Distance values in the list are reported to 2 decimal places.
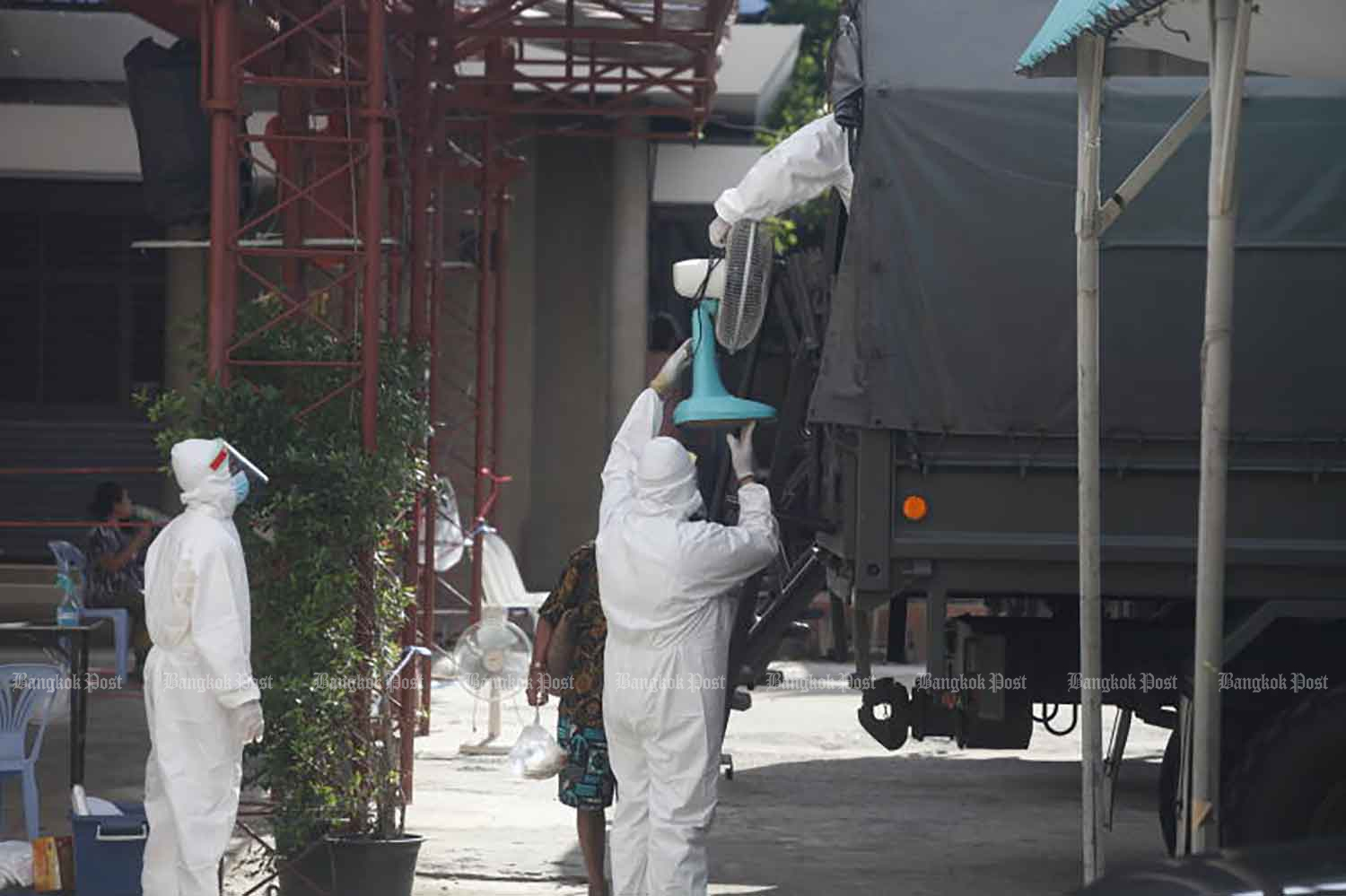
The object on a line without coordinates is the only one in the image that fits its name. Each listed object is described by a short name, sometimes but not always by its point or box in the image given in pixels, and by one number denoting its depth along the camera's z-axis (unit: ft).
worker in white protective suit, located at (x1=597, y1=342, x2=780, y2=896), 52.16
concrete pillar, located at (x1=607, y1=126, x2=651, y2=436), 146.72
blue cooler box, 53.47
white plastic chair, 115.44
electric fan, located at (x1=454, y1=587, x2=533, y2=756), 85.10
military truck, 53.06
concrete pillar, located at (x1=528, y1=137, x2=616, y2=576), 149.79
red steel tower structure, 61.16
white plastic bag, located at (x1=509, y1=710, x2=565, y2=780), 62.72
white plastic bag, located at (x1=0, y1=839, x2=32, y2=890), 54.54
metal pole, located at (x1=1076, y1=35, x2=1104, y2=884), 45.52
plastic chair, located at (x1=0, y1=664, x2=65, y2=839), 62.28
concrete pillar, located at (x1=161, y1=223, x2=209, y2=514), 137.08
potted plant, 57.52
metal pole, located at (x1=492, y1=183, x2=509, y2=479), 113.09
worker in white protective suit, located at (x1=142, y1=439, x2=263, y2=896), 50.14
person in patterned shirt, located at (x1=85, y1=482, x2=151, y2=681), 108.06
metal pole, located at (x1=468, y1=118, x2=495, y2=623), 101.50
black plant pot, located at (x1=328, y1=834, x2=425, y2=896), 57.21
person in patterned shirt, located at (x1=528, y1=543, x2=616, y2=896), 57.16
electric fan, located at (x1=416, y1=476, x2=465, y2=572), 104.39
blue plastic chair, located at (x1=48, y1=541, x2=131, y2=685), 101.40
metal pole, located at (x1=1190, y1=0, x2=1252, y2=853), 39.75
